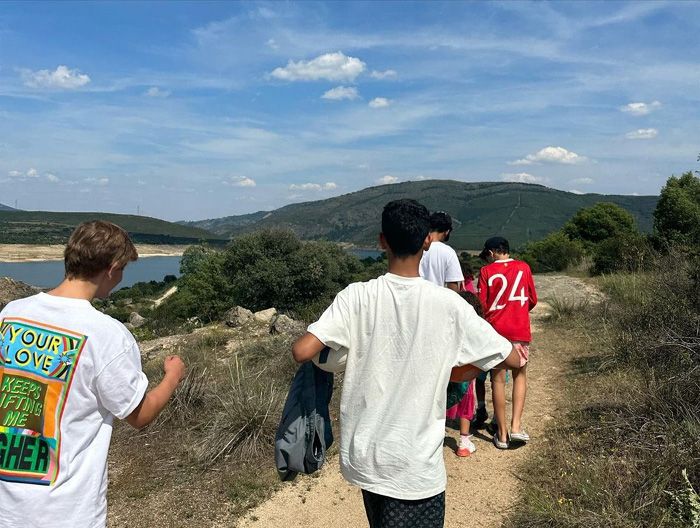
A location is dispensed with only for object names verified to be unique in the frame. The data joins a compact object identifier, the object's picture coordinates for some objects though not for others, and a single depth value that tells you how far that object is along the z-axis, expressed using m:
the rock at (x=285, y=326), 9.70
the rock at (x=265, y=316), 13.45
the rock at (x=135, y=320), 22.76
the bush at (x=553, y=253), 23.57
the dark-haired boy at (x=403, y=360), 2.10
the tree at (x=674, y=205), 20.18
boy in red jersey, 4.58
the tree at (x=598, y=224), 34.34
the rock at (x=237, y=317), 13.45
